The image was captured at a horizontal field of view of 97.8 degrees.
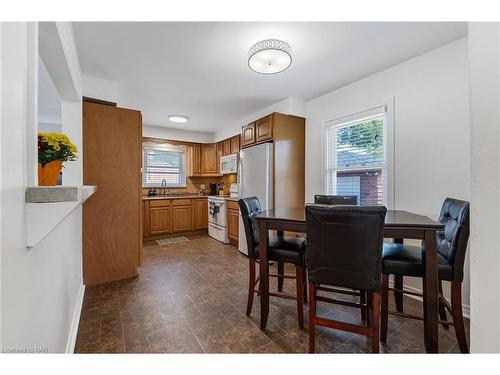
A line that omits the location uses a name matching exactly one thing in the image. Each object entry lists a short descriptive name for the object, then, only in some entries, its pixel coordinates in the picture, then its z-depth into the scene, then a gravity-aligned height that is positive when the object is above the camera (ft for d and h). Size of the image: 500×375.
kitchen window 16.24 +1.66
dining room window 8.61 +1.29
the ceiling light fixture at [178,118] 13.44 +4.26
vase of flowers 3.08 +0.46
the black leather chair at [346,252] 4.19 -1.31
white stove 13.89 -2.11
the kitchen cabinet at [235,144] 14.67 +2.93
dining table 4.47 -1.30
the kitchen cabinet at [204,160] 17.48 +2.18
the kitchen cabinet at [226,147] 15.65 +2.94
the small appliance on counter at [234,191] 14.55 -0.29
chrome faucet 16.80 +0.05
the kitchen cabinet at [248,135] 12.00 +2.93
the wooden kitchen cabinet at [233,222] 12.96 -2.14
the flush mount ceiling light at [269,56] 6.02 +3.74
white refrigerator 10.62 +0.59
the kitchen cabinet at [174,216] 14.29 -2.03
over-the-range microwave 14.85 +1.62
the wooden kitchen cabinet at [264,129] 10.70 +2.97
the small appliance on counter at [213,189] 18.10 -0.19
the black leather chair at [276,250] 5.62 -1.74
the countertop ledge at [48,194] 2.15 -0.07
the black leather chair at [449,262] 4.61 -1.68
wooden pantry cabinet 7.97 -0.25
